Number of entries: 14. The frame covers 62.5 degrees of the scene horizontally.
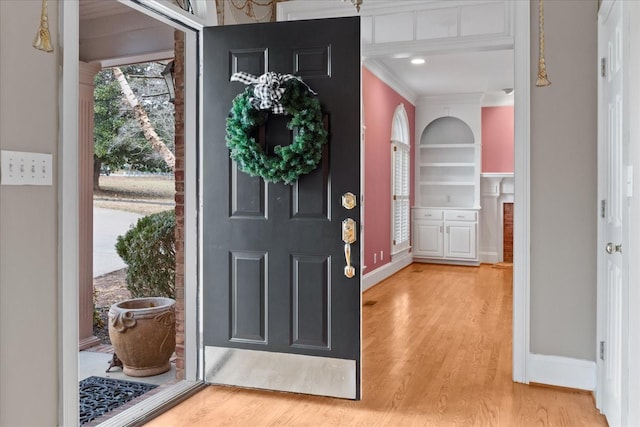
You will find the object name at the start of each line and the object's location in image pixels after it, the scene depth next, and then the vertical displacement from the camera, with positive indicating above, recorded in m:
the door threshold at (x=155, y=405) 2.63 -1.04
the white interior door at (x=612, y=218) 2.32 -0.04
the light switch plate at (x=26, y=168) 1.90 +0.16
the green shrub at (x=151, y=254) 4.87 -0.40
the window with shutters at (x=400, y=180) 7.73 +0.47
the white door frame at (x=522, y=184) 3.16 +0.16
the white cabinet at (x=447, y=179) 8.61 +0.54
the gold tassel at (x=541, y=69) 2.55 +0.69
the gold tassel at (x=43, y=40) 1.76 +0.57
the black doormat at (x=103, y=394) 3.10 -1.17
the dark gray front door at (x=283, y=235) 2.90 -0.14
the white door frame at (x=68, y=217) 2.14 -0.02
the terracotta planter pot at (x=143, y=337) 3.54 -0.86
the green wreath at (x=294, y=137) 2.83 +0.40
